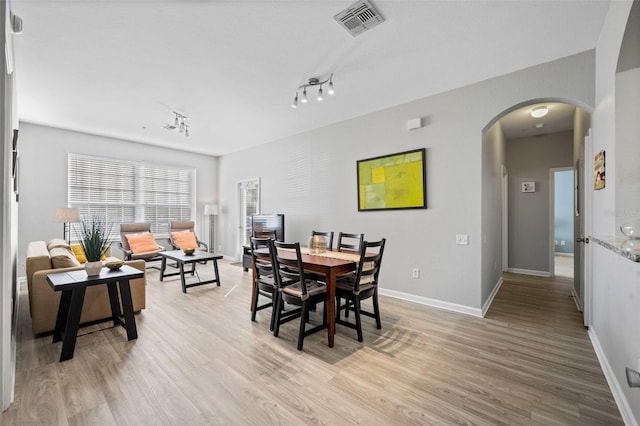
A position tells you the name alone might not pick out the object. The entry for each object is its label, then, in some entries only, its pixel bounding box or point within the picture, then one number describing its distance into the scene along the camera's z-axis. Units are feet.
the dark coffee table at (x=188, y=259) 14.20
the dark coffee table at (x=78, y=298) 7.72
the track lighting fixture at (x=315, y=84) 10.64
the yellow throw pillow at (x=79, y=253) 14.43
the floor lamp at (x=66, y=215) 15.62
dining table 8.42
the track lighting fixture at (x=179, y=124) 14.76
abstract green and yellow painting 12.31
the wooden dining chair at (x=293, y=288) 8.36
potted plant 8.42
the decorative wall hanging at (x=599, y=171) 7.47
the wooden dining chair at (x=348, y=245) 11.19
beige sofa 8.80
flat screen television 17.62
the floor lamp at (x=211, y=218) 23.52
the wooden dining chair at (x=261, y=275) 9.95
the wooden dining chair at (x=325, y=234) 12.53
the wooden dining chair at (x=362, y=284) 8.73
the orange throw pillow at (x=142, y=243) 17.72
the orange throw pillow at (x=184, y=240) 19.57
